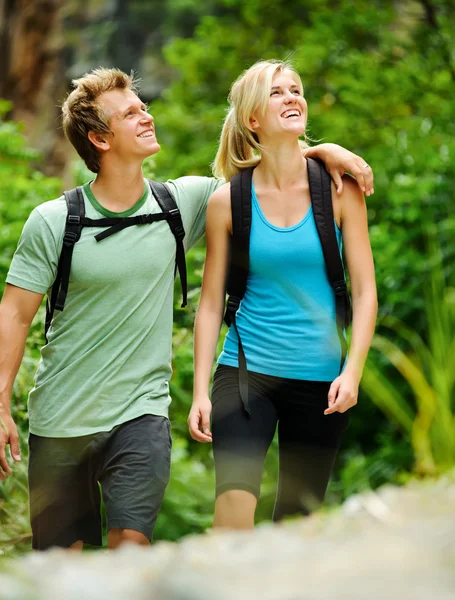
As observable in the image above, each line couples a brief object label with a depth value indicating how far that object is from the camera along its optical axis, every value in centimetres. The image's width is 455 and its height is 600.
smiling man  773
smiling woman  766
